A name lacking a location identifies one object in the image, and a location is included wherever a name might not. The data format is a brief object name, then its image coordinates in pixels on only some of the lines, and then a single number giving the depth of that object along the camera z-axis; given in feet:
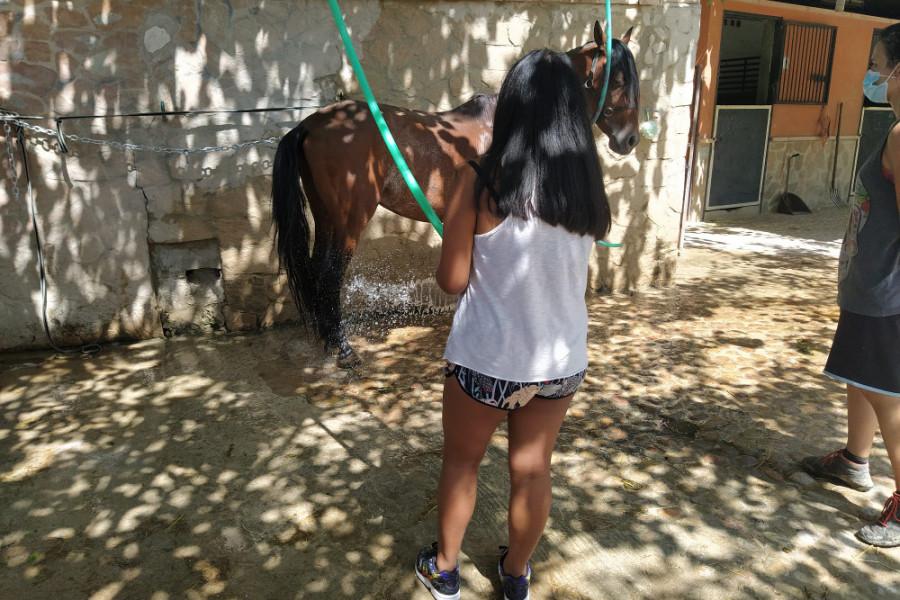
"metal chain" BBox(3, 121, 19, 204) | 12.81
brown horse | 12.53
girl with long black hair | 5.40
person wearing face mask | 7.59
